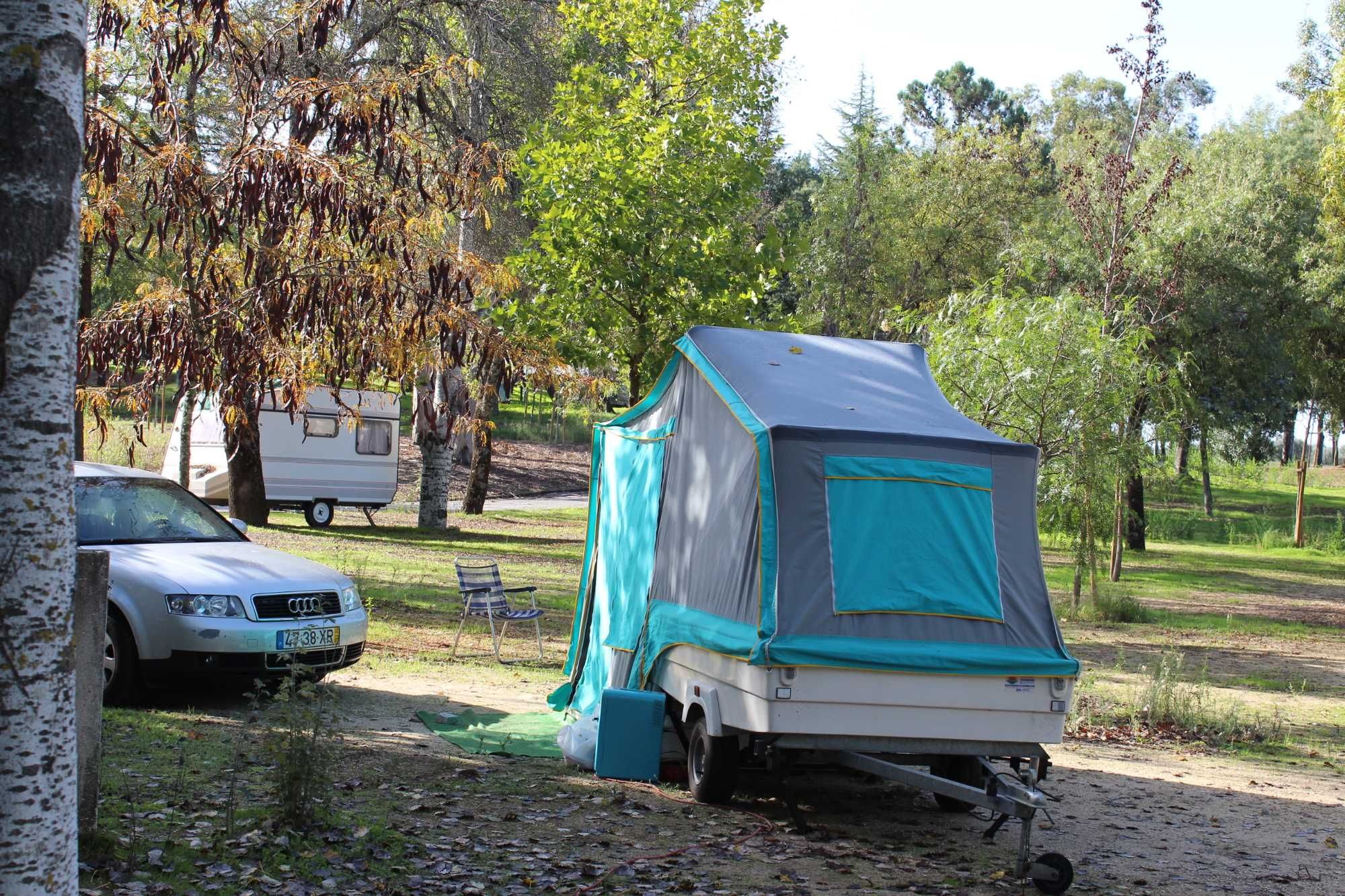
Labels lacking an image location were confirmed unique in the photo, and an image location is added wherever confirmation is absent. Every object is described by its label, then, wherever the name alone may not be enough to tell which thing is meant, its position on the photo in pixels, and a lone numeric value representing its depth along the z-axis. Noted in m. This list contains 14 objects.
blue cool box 7.59
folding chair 11.95
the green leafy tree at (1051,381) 16.48
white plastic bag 7.95
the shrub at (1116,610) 19.00
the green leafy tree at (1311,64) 29.34
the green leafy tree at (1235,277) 27.88
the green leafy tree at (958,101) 66.31
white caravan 27.55
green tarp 8.52
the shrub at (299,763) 5.77
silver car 8.45
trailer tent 6.79
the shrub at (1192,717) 10.91
